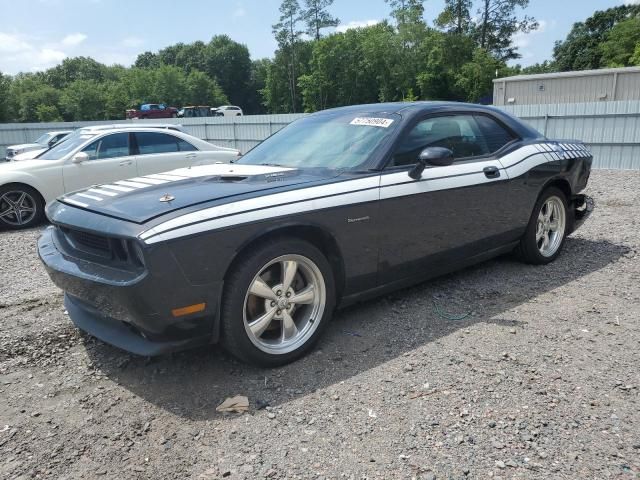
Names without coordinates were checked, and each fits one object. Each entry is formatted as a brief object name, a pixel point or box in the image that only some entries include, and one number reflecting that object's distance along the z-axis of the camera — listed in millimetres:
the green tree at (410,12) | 52469
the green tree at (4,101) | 49500
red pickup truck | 44000
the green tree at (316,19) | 60844
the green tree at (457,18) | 52969
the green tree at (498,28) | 53719
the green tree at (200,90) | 73812
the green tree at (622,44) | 49844
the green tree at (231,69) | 99625
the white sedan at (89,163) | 8297
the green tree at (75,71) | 102000
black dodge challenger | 2793
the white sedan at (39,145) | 15922
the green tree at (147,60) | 120438
